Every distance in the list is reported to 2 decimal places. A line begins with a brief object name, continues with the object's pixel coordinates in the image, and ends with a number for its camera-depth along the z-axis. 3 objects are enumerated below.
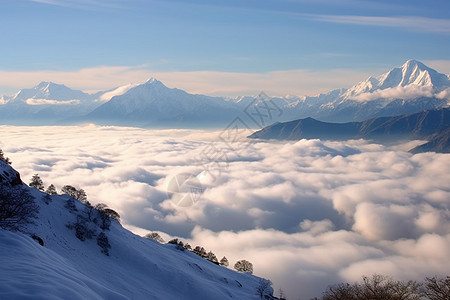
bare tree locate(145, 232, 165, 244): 108.74
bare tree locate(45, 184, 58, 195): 86.95
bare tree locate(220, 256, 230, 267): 110.12
